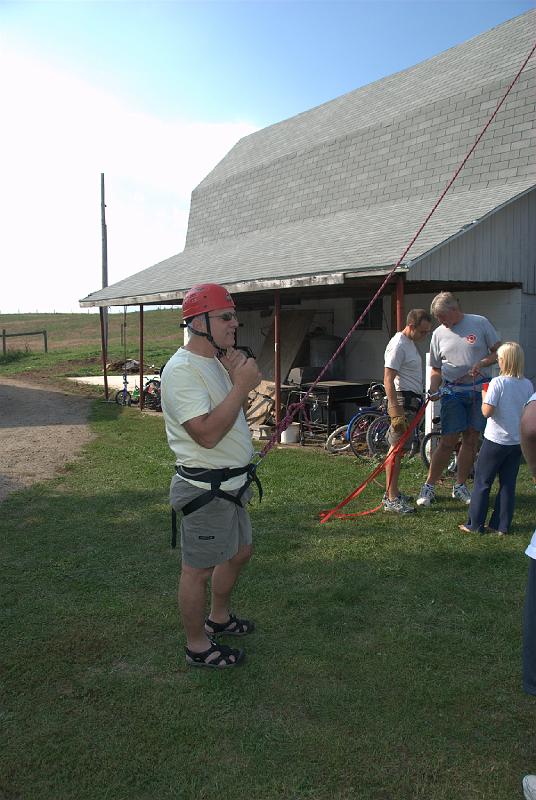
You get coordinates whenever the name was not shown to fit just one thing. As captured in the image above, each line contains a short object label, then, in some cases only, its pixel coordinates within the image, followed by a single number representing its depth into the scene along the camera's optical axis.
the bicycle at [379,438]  9.47
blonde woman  5.55
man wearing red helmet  3.22
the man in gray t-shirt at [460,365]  6.34
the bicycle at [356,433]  9.87
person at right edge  2.56
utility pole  29.58
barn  10.20
